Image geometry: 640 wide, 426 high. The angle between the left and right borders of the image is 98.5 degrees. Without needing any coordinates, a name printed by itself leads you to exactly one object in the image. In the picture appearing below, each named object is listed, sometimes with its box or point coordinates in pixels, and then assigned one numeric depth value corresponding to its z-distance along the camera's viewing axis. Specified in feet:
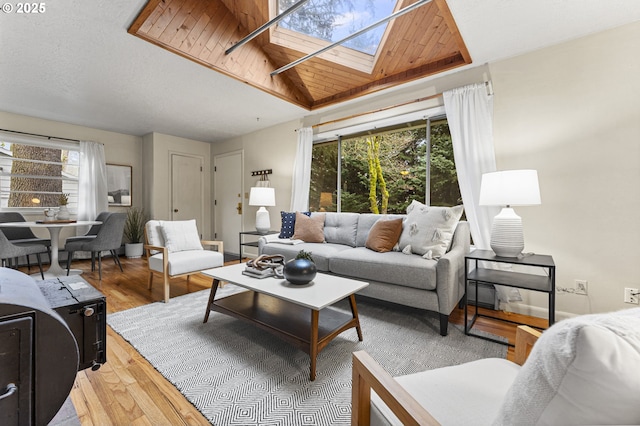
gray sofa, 6.85
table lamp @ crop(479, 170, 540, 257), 6.75
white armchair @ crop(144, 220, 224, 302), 9.07
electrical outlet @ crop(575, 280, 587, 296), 7.37
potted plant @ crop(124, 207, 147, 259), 16.24
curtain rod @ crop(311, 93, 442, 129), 9.94
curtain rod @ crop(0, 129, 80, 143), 13.23
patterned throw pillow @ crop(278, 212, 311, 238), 11.80
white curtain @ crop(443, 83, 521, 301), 8.68
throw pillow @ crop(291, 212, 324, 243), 10.99
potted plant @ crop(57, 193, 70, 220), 12.37
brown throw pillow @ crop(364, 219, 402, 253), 8.94
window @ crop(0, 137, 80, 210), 13.39
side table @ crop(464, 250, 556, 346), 6.09
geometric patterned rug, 4.35
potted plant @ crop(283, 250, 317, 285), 6.13
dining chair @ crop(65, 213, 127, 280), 11.63
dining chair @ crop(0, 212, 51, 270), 12.33
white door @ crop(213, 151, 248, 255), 17.37
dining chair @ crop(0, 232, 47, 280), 9.95
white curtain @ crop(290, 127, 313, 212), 13.35
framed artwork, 16.52
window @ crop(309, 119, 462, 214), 10.32
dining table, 11.35
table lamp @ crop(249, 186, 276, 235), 13.30
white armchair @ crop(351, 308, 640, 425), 1.28
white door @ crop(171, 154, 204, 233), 17.71
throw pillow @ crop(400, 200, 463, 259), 7.85
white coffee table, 5.24
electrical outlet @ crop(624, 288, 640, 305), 6.77
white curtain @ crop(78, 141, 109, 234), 15.10
